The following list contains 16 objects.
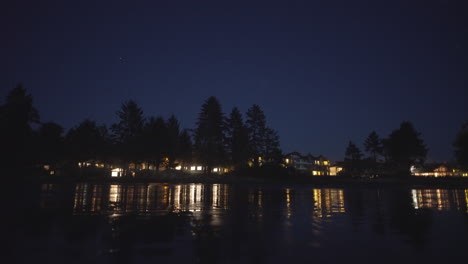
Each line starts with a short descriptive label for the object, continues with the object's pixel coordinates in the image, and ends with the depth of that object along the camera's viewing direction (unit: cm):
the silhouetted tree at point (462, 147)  4622
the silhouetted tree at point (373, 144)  10081
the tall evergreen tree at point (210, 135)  6431
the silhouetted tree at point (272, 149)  7256
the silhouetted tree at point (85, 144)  6309
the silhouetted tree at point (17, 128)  4331
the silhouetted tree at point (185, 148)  7794
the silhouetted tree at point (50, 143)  5144
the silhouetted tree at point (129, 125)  6410
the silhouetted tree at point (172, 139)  6431
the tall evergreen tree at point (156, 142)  6122
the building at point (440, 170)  13261
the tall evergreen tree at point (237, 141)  6969
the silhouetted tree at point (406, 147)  8162
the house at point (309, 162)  12725
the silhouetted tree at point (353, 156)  10850
